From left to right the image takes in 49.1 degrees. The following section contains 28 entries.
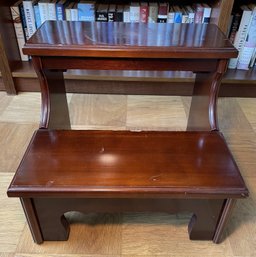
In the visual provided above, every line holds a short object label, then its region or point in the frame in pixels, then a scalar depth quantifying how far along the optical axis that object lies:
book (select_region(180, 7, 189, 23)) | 1.43
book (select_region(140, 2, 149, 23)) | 1.41
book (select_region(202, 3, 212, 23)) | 1.40
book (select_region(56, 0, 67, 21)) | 1.41
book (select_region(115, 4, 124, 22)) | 1.42
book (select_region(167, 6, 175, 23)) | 1.43
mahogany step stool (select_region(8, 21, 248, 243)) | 0.71
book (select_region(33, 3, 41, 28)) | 1.43
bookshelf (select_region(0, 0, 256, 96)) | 1.42
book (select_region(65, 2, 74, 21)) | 1.42
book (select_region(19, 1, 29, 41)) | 1.44
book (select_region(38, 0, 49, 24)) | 1.40
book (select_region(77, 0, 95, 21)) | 1.40
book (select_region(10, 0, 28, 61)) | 1.43
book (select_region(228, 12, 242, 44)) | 1.42
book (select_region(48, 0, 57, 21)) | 1.41
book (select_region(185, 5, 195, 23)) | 1.42
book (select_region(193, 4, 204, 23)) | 1.41
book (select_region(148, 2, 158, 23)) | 1.42
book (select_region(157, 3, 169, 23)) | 1.42
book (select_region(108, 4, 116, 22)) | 1.42
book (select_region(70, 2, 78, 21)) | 1.42
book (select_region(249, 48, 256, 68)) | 1.54
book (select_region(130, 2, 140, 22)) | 1.41
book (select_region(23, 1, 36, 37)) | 1.41
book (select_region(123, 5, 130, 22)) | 1.42
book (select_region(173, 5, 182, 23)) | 1.42
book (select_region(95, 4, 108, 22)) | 1.42
